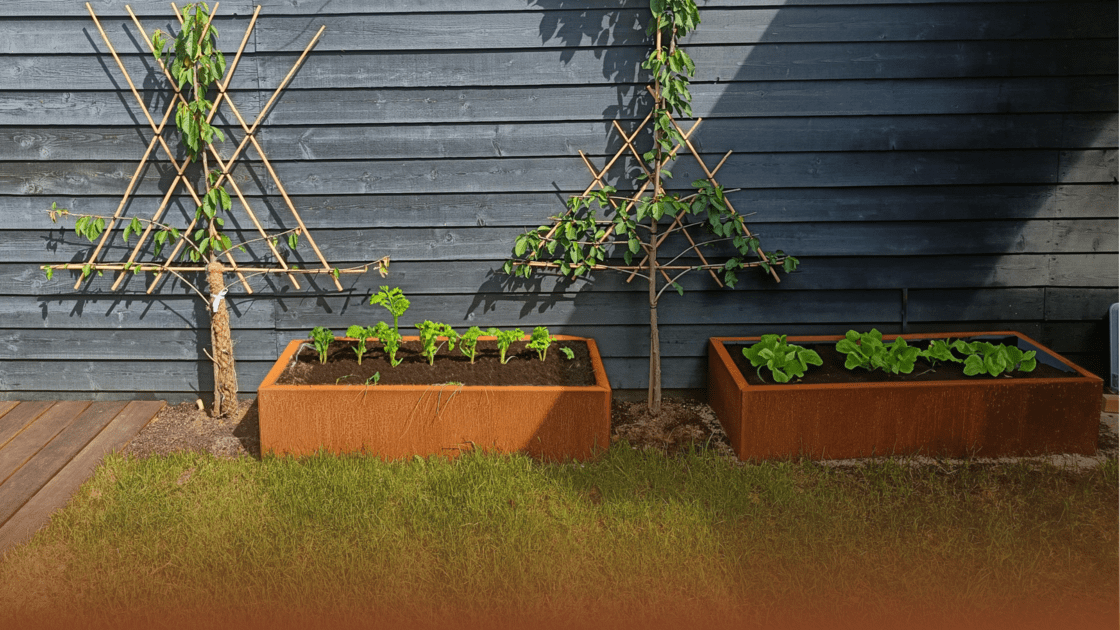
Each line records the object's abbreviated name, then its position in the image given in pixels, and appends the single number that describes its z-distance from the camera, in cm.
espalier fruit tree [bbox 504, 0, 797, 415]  347
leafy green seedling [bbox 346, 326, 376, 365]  358
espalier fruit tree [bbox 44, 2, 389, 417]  343
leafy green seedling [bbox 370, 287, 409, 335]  353
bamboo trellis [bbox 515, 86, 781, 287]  363
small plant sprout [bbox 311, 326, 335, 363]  360
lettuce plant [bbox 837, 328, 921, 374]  335
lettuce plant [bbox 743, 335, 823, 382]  333
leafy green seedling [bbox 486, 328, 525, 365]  358
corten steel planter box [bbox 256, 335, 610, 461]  322
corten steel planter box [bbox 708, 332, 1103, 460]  323
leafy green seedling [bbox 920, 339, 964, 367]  346
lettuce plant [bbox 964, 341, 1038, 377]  333
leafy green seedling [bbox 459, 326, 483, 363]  359
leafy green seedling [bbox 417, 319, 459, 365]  355
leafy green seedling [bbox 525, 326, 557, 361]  359
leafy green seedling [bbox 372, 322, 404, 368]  355
